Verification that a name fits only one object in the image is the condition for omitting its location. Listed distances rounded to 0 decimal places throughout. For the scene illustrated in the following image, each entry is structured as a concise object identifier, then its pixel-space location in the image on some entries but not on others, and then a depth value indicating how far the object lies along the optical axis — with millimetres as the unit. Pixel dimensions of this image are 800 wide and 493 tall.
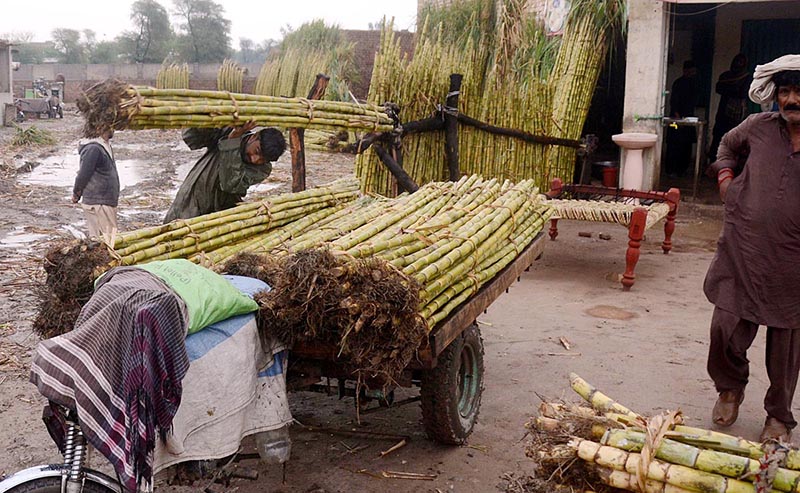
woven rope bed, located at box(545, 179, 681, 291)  6871
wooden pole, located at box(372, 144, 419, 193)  6484
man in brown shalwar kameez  3650
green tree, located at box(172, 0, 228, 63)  53375
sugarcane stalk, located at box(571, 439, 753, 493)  2227
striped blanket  2178
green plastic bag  2506
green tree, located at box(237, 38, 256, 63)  78688
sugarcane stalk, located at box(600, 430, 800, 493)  2186
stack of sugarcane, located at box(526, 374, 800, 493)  2230
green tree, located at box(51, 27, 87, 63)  61531
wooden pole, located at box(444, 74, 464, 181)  7855
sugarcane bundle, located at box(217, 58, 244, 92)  25859
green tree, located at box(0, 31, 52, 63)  62481
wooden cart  3109
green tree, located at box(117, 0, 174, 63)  54844
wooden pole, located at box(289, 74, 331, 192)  4995
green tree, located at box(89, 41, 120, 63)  57875
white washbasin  9133
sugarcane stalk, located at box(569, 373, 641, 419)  2658
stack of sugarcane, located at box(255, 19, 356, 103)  21938
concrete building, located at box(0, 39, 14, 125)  25994
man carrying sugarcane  4328
